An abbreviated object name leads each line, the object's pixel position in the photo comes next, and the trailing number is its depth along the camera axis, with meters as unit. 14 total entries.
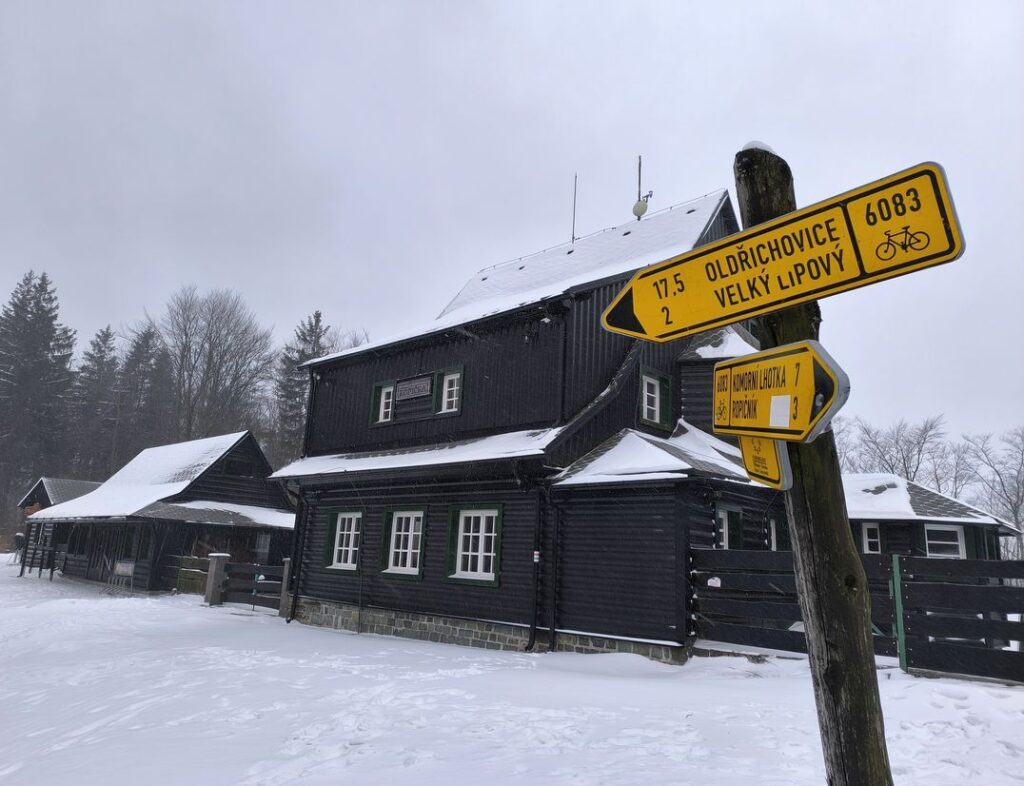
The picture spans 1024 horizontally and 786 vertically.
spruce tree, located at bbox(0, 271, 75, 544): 51.09
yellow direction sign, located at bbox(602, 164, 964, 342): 2.37
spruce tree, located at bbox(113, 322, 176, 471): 48.16
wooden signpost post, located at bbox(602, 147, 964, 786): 2.44
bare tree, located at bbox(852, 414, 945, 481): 51.38
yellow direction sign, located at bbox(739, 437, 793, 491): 2.66
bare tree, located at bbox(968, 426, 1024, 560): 52.62
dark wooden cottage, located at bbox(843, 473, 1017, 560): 16.91
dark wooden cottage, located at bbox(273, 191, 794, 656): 12.18
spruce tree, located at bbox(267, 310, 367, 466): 44.66
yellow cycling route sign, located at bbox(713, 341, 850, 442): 2.46
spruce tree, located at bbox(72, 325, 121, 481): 52.00
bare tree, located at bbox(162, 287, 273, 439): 43.03
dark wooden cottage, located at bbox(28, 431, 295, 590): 25.05
